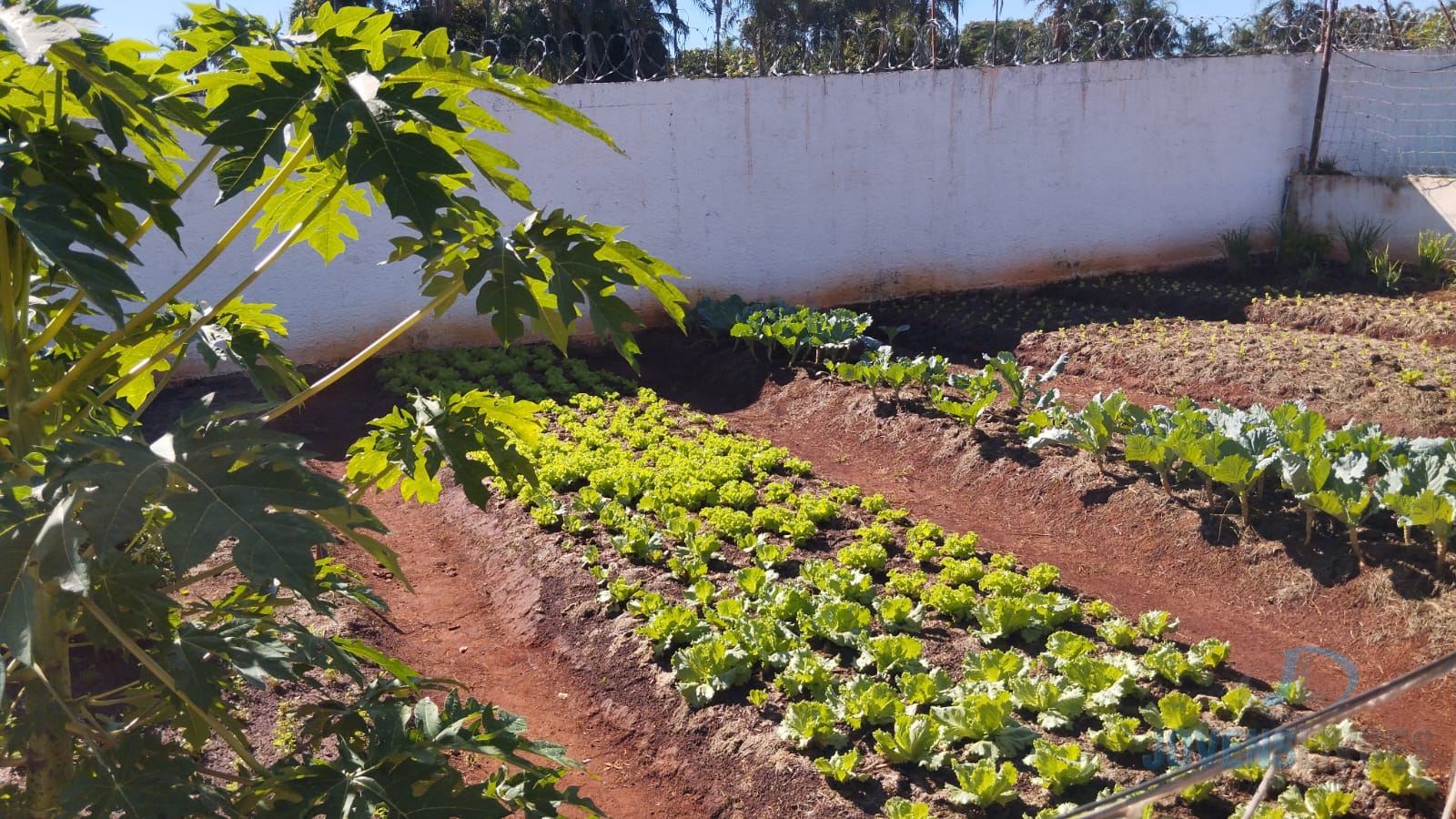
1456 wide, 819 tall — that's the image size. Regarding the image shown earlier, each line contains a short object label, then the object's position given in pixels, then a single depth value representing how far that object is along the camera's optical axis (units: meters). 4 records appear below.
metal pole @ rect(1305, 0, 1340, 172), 11.61
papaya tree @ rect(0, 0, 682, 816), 1.39
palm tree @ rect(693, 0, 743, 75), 10.10
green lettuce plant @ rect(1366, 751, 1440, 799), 3.21
